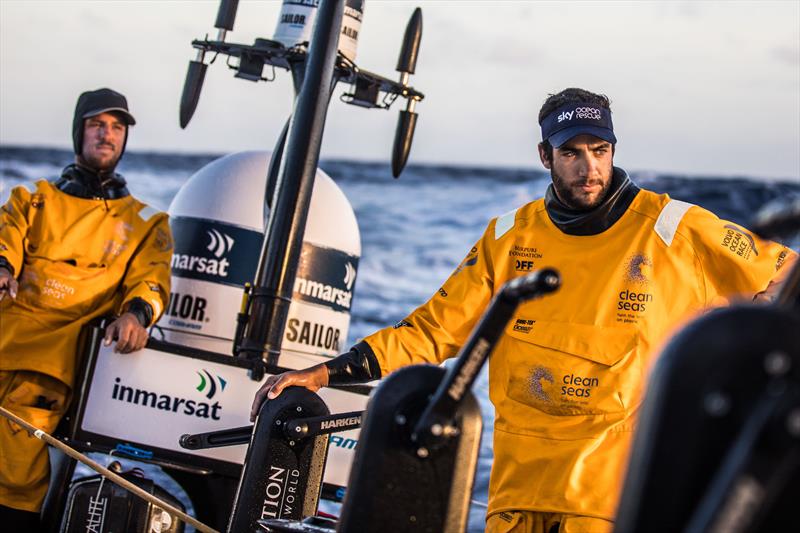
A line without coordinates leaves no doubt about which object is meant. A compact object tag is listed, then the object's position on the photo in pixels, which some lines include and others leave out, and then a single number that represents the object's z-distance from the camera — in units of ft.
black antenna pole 19.06
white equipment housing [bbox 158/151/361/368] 21.45
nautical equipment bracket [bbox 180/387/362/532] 11.75
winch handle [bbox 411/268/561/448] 6.49
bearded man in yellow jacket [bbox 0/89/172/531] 18.08
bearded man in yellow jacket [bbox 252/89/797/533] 11.40
